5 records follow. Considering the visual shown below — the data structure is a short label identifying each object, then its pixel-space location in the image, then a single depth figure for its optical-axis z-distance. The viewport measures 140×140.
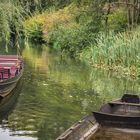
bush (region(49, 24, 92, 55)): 35.88
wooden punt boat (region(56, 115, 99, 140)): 10.70
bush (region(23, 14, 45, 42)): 49.62
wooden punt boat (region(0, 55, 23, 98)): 17.16
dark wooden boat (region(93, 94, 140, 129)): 11.67
